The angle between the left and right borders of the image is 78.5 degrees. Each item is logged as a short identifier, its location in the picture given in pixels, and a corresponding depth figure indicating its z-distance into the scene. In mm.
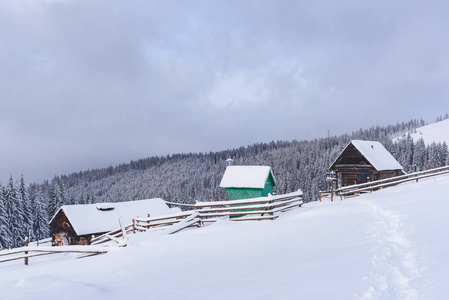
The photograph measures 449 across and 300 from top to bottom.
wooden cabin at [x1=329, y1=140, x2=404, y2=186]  30797
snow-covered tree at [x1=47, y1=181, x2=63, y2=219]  53281
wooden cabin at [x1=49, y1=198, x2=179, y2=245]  33281
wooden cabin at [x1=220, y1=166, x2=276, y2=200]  23109
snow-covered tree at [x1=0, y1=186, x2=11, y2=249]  39031
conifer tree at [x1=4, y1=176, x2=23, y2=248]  43719
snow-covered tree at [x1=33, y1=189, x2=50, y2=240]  52156
